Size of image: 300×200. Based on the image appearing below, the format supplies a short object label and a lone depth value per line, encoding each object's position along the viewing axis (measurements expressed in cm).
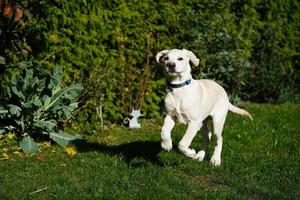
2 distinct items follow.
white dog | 673
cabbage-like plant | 798
